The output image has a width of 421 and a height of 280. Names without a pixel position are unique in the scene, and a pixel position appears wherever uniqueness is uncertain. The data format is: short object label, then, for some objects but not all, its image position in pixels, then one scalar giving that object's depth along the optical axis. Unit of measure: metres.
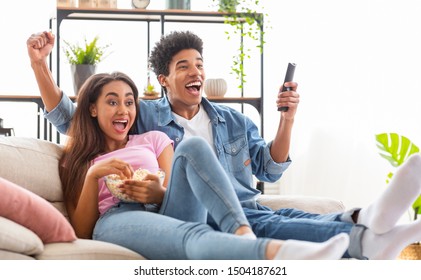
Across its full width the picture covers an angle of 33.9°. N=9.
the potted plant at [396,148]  3.76
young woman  1.58
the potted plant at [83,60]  4.07
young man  2.31
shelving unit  4.10
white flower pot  4.23
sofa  1.77
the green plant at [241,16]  4.21
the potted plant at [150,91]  4.16
